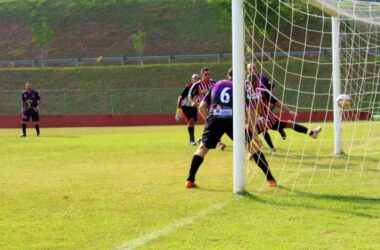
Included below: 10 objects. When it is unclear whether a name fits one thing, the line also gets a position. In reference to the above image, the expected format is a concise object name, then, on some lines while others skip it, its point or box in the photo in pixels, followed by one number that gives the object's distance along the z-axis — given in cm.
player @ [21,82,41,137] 2570
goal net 1011
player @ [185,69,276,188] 971
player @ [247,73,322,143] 1281
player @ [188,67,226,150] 1678
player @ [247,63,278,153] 1012
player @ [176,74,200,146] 1884
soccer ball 1388
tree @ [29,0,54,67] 6194
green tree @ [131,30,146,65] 5888
